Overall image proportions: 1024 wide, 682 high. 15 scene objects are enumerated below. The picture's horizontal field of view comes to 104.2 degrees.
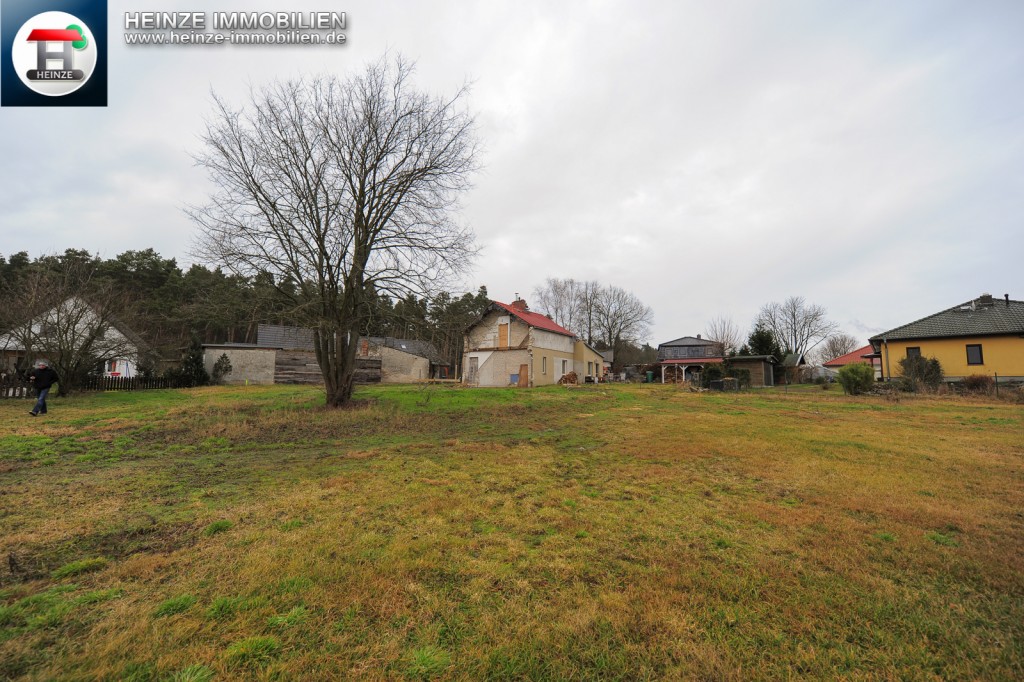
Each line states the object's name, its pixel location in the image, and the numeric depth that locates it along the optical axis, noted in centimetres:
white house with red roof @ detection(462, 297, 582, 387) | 2881
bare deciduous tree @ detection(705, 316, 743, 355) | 6019
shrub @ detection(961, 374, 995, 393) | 2066
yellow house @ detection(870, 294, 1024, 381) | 2423
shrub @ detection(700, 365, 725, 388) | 2858
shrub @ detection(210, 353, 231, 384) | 3152
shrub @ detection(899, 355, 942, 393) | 2275
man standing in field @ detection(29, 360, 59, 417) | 1229
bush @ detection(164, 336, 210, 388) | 2761
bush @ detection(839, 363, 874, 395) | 2242
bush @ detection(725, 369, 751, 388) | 2992
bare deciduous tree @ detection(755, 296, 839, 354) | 5941
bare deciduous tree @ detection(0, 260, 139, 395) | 1872
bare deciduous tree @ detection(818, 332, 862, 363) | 7188
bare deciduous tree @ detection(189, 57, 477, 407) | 1322
